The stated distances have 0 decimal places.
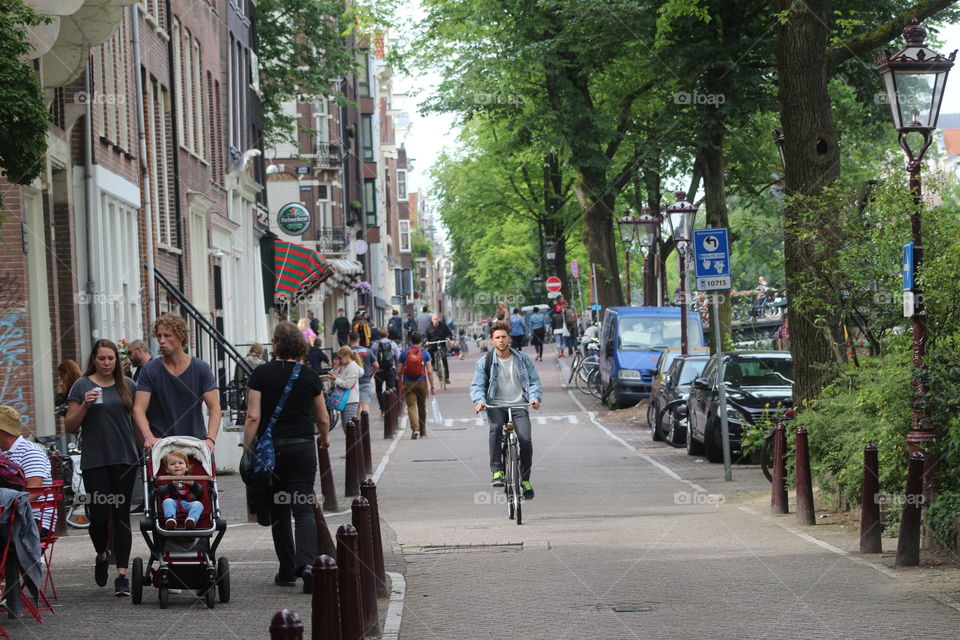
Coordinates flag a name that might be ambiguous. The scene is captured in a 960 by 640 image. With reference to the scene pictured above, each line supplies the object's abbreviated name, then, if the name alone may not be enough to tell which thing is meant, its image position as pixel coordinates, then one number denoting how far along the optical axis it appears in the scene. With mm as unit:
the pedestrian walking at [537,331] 55369
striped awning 40906
